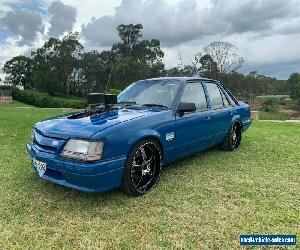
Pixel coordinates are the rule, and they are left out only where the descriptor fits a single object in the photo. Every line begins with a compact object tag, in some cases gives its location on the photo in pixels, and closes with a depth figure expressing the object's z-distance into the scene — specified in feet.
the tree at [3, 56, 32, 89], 252.83
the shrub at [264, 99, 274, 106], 197.09
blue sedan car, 11.63
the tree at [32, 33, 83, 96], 202.84
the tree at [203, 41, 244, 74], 155.06
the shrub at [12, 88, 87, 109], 113.34
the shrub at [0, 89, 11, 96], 156.17
